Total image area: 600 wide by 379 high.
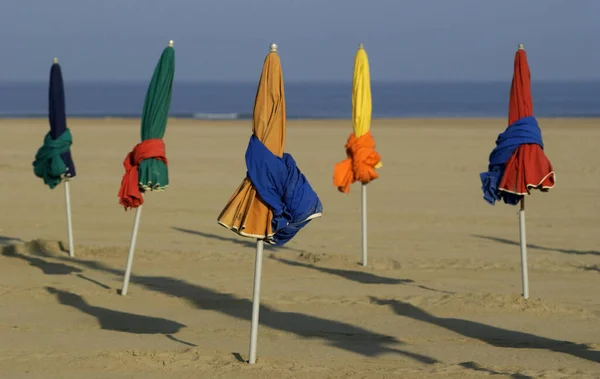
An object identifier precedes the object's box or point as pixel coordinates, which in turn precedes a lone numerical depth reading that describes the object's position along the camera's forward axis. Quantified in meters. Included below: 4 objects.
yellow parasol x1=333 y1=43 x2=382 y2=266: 22.48
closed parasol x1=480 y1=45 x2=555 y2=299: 18.08
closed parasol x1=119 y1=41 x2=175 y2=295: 18.73
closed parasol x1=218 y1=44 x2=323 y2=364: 13.86
